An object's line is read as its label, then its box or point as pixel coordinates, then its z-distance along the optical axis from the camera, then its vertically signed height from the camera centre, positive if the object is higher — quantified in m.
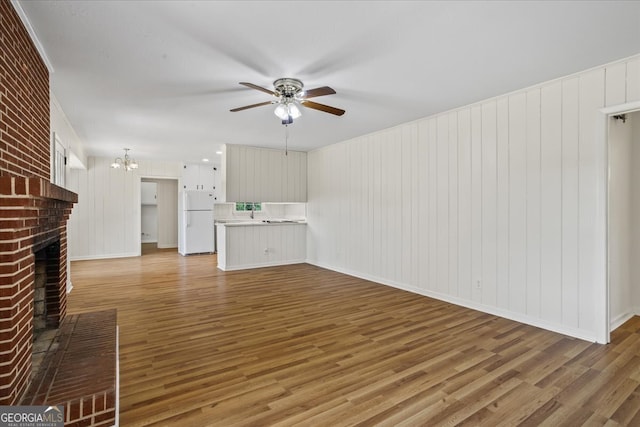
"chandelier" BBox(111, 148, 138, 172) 7.20 +1.21
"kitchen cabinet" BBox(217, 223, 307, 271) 6.39 -0.67
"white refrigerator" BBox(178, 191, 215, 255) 8.36 -0.26
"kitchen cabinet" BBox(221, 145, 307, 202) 6.28 +0.79
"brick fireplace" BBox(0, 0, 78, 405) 1.54 +0.06
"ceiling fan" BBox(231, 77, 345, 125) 3.05 +1.12
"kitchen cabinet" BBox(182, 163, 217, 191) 8.80 +1.01
